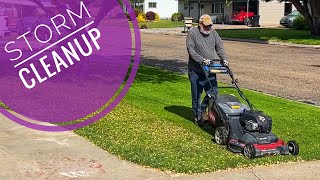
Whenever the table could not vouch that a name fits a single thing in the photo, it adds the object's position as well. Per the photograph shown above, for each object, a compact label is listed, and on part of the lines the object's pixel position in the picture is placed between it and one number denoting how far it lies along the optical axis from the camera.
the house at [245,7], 54.34
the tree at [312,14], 31.97
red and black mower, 6.34
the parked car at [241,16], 53.36
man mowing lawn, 7.64
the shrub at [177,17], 64.94
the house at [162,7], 71.02
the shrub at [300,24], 42.47
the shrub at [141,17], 63.50
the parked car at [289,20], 48.12
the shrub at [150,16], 66.19
